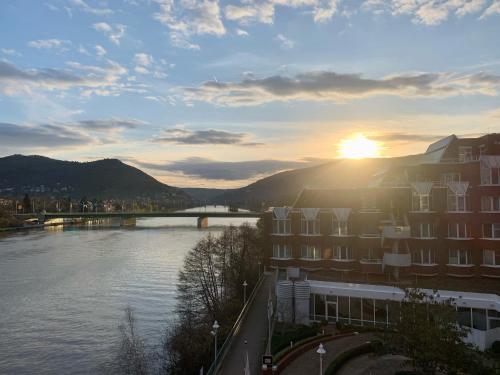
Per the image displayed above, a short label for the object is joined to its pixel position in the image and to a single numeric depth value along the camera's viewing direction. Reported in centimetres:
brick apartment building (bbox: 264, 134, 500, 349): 3628
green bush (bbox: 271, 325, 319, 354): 3069
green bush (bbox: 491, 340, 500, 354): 2862
